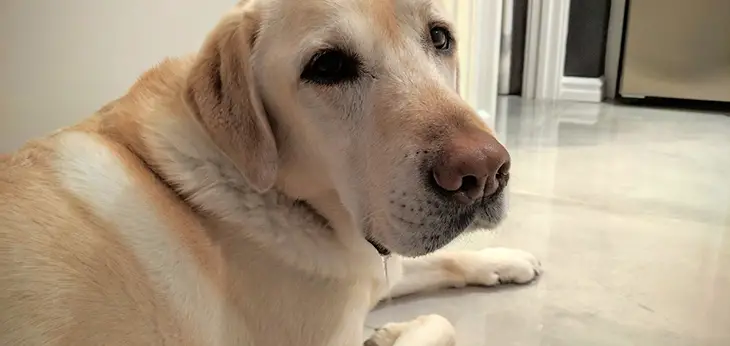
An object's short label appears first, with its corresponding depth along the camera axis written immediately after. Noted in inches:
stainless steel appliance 136.6
